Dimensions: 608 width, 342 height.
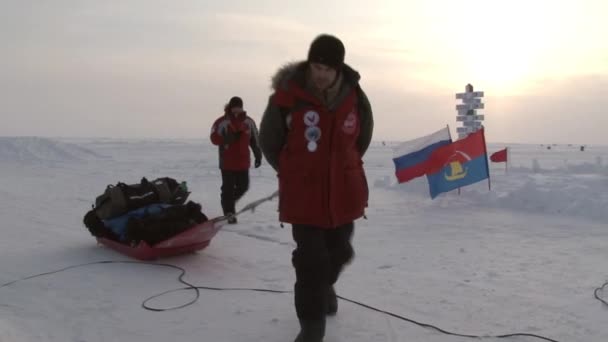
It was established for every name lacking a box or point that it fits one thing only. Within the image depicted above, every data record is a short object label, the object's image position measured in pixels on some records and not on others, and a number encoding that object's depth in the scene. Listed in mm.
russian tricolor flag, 9000
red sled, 4535
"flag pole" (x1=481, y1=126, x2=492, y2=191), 8430
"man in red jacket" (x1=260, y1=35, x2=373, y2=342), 2826
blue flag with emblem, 8570
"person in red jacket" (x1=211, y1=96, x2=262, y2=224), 6965
